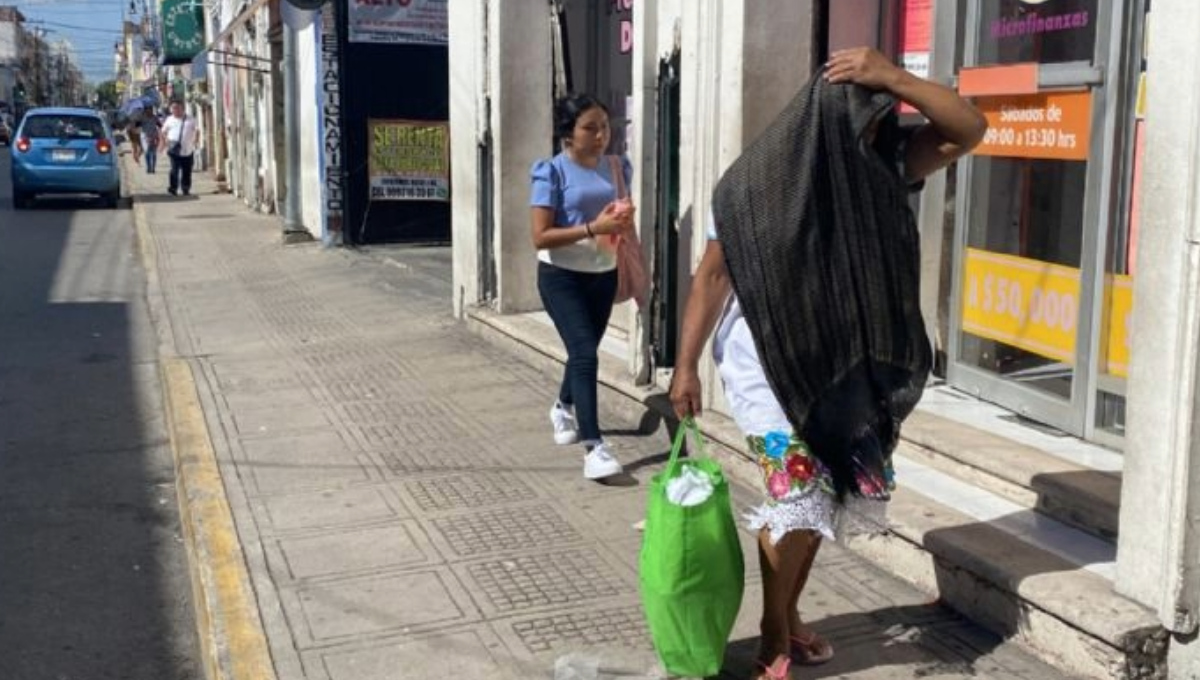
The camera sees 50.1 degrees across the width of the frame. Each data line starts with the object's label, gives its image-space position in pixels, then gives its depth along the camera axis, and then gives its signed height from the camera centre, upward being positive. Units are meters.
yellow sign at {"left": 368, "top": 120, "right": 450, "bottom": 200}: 15.84 -0.28
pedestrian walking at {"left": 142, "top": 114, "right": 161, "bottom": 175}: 34.41 -0.12
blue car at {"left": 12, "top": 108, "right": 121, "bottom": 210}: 22.52 -0.40
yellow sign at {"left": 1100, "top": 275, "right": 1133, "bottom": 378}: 5.04 -0.72
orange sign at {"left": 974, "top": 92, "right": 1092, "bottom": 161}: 5.35 +0.06
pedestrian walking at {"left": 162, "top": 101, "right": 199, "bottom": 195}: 25.33 -0.18
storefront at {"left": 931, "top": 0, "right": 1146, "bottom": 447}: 5.11 -0.30
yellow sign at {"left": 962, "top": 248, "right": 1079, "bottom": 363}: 5.48 -0.72
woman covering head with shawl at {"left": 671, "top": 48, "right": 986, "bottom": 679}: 3.42 -0.39
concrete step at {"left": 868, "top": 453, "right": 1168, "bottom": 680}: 3.65 -1.36
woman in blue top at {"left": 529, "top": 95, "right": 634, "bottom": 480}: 5.73 -0.46
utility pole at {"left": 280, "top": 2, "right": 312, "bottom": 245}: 16.47 -0.19
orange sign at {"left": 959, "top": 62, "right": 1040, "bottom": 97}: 5.60 +0.27
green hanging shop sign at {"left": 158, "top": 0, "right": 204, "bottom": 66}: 32.19 +2.62
